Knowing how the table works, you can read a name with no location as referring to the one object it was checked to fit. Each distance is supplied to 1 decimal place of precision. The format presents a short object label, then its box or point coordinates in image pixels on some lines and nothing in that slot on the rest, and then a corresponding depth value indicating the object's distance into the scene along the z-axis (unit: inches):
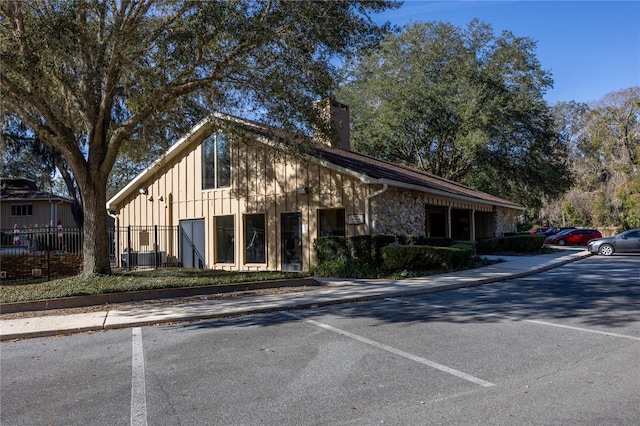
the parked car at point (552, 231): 1531.3
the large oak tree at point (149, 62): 420.2
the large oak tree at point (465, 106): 1198.9
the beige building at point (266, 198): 637.3
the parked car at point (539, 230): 1654.0
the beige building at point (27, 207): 1295.5
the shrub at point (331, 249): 623.6
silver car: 922.7
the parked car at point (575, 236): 1357.0
